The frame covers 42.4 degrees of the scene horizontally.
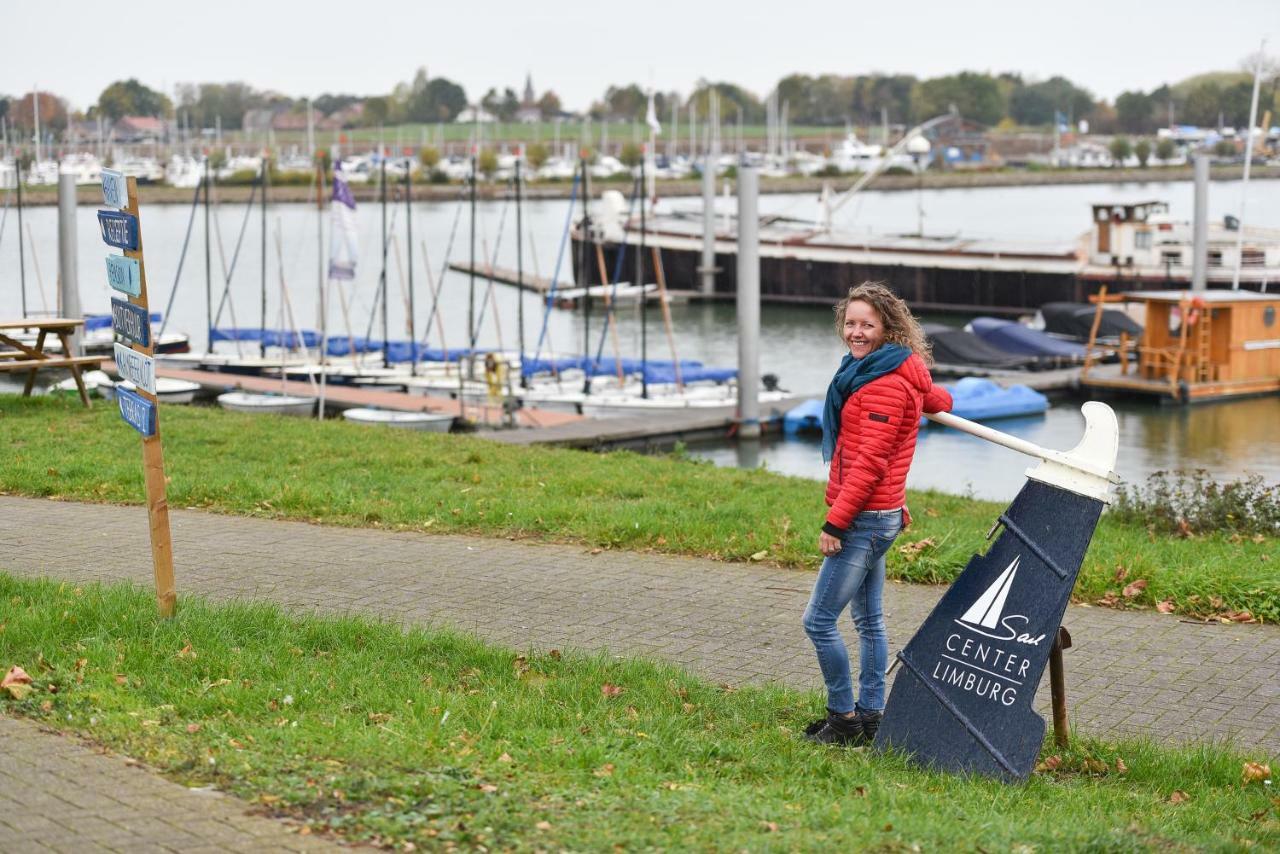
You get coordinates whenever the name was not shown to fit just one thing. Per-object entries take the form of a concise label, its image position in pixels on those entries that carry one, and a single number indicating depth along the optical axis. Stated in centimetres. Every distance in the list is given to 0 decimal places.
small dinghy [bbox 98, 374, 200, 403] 3138
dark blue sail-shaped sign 621
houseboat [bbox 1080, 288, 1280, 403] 3684
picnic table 1655
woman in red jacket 630
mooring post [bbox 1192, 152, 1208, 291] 4447
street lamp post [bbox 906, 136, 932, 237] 9638
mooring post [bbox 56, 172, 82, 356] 2411
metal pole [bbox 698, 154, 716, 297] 6975
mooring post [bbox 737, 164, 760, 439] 2897
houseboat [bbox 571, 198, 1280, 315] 6009
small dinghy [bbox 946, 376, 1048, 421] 3453
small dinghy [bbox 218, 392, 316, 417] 2958
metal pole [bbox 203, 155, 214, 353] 4176
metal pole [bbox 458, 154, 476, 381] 3373
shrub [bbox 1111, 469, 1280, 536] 1288
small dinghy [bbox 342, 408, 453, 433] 2695
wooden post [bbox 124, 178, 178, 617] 783
